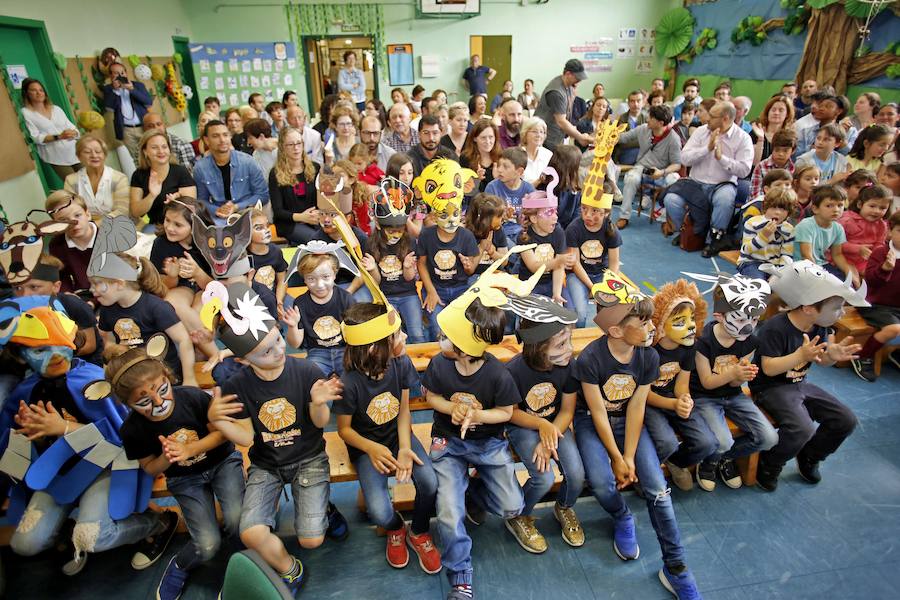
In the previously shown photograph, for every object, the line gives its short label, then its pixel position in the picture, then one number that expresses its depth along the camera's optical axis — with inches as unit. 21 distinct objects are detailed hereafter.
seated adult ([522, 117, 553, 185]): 178.4
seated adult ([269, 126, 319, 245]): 155.8
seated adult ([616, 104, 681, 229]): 245.6
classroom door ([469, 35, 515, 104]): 444.8
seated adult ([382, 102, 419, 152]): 189.6
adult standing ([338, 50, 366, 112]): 346.6
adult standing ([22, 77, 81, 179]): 206.8
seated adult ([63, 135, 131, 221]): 155.1
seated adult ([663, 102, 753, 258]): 207.6
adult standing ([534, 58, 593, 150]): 225.3
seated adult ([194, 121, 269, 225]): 158.4
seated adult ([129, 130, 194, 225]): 152.7
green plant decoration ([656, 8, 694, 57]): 425.4
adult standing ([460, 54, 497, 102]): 432.5
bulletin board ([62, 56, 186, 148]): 249.0
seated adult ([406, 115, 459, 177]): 169.6
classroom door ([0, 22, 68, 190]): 209.8
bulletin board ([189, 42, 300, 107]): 378.3
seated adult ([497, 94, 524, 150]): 201.9
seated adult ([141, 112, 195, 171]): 239.2
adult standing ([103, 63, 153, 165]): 267.3
